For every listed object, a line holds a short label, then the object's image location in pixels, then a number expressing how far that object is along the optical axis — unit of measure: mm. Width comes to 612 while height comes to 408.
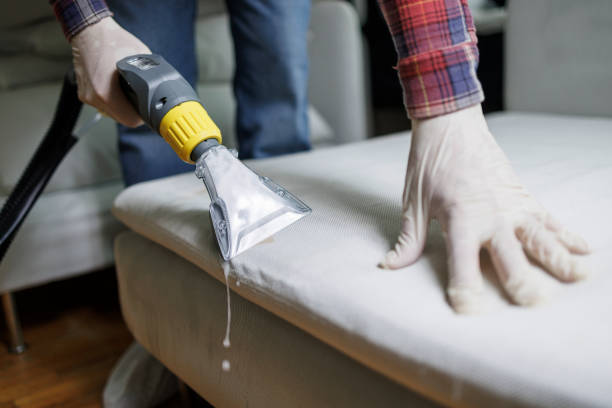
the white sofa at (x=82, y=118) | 1010
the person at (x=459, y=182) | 368
